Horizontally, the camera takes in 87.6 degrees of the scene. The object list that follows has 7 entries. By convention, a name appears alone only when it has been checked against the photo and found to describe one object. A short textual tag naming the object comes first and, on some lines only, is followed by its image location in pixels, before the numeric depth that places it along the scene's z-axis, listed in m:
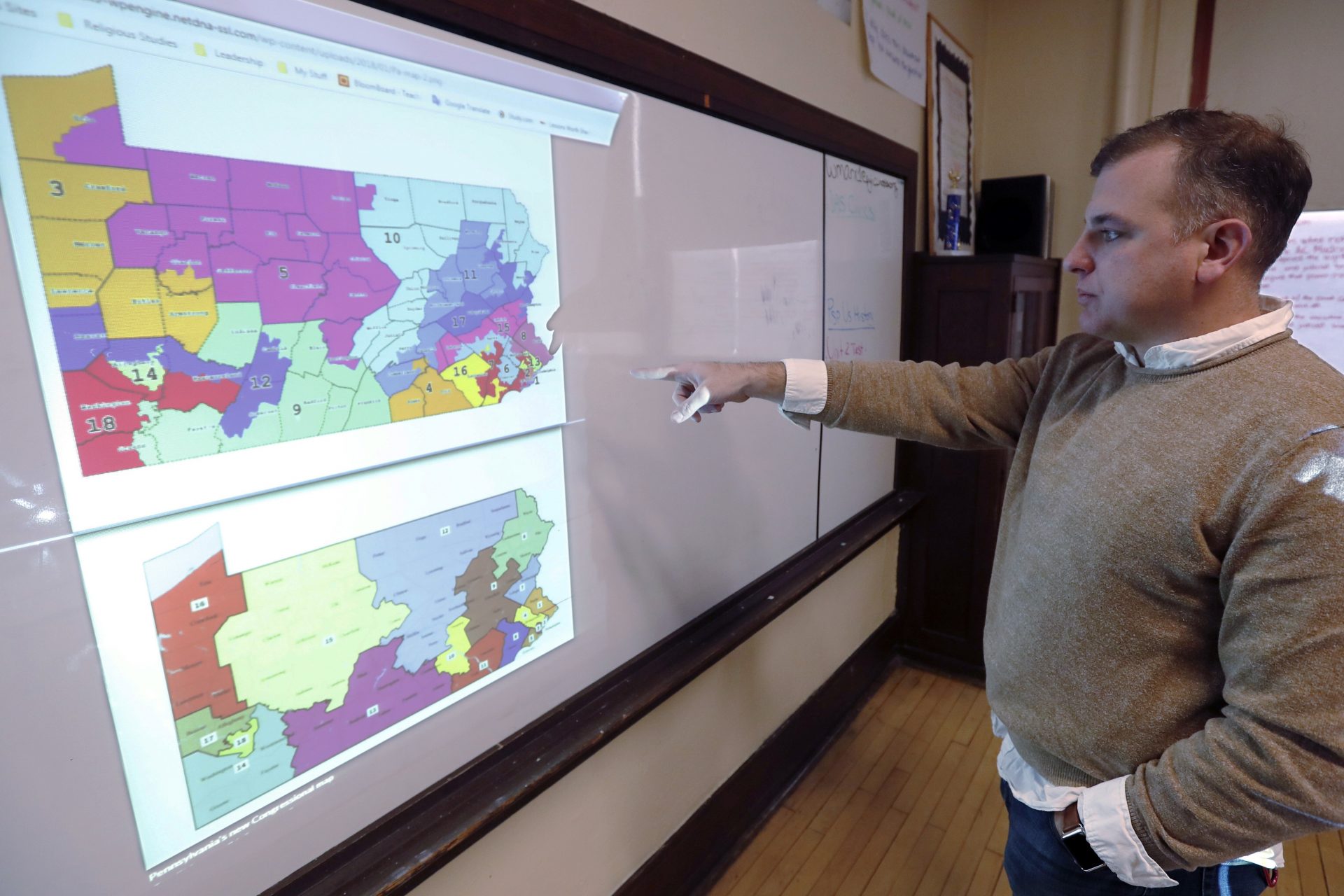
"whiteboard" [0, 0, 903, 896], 0.65
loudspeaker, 2.58
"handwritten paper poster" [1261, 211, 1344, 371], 2.37
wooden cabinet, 2.29
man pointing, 0.71
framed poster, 2.35
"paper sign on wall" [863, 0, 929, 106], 1.94
